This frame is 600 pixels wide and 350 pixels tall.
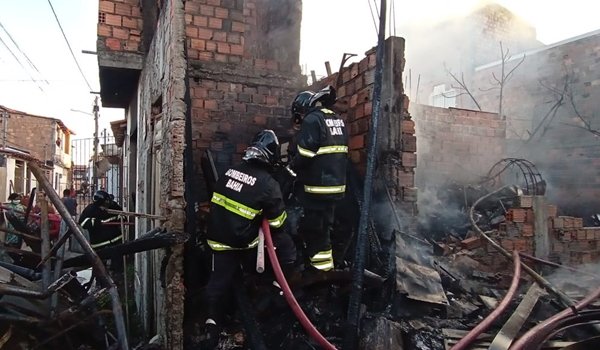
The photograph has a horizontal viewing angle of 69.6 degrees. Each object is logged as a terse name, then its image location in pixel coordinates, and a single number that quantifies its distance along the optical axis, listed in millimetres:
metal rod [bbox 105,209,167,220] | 3642
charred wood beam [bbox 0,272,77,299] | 2986
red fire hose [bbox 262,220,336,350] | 3135
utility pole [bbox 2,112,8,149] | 23520
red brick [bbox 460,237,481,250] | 4941
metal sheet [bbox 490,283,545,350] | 2975
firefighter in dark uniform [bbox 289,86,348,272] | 3879
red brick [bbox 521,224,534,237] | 5025
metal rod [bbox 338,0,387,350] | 3404
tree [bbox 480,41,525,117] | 11677
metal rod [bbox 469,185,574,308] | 3547
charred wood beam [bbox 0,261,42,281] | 4105
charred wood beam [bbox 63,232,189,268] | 3467
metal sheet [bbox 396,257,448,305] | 3605
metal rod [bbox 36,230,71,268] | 3552
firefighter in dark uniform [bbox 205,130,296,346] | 3463
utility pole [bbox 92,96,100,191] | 24000
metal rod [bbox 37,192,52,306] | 3543
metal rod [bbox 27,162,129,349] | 3088
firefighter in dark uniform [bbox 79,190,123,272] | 6741
